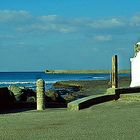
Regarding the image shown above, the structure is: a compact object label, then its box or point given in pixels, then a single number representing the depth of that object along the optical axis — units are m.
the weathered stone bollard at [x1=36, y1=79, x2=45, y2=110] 20.39
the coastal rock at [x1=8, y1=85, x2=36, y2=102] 30.74
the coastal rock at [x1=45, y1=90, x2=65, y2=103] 31.08
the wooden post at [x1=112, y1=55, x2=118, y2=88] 25.26
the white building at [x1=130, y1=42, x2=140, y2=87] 26.64
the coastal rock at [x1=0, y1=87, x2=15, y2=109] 25.13
